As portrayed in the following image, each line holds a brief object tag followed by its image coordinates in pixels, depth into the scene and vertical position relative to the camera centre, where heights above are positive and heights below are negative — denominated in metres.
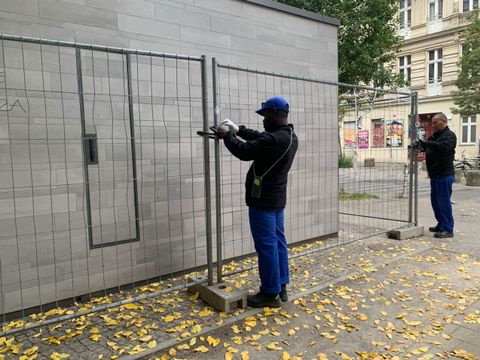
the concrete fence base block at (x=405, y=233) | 6.38 -1.47
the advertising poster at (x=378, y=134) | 7.31 +0.19
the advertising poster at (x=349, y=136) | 7.61 +0.18
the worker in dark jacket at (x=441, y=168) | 6.31 -0.41
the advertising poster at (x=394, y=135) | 7.36 +0.17
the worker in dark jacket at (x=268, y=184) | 3.48 -0.34
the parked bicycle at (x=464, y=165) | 17.98 -1.05
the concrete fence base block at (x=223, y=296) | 3.66 -1.41
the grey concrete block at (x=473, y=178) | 14.05 -1.30
